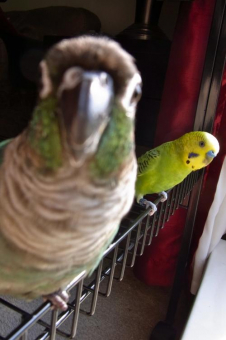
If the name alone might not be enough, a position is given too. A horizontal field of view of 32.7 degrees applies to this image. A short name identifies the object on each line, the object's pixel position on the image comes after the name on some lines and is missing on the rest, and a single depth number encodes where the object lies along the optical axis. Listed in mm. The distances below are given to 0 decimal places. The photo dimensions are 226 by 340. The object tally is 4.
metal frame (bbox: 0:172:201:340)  191
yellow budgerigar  312
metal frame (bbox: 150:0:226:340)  337
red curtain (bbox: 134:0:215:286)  378
